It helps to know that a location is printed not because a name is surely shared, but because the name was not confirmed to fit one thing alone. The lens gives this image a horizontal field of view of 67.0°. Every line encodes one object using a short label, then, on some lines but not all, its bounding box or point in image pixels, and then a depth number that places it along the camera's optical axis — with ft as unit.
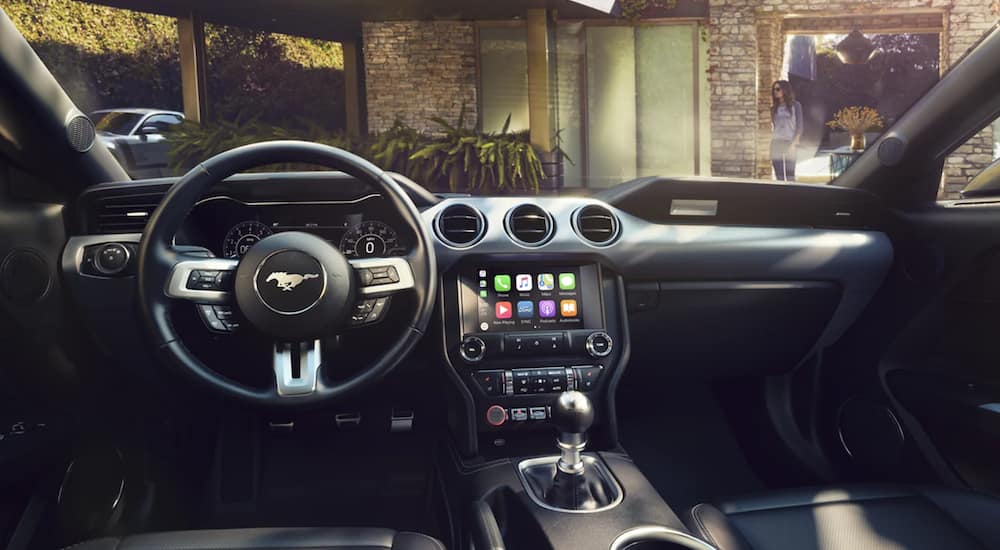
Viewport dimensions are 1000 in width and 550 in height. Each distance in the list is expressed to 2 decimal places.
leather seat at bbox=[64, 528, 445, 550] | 4.22
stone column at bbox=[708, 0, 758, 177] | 32.60
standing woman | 33.09
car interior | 4.79
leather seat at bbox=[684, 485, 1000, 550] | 5.35
